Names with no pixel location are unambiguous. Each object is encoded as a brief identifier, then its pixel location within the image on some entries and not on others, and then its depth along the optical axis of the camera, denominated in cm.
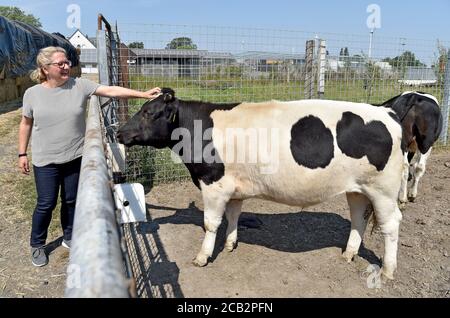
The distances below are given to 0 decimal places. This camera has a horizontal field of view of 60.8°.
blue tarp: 1438
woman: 355
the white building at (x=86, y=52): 5680
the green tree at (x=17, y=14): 8025
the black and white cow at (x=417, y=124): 597
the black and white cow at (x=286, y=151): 356
